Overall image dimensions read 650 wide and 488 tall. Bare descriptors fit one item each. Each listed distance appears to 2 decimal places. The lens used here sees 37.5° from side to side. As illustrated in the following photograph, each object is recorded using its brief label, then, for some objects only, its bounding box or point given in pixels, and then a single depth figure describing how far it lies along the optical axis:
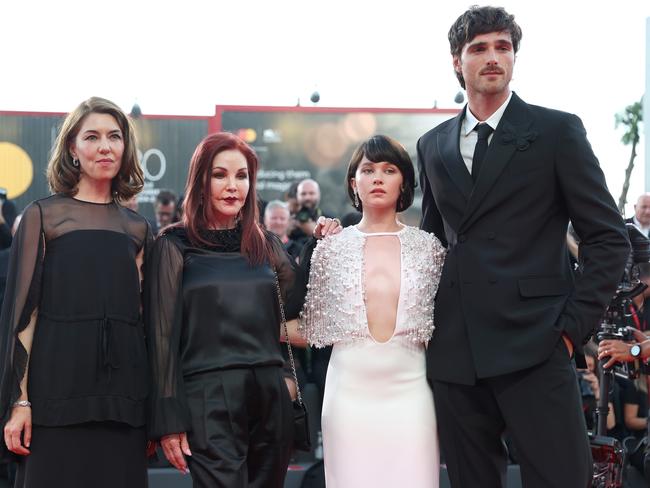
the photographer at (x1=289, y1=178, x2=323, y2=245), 7.35
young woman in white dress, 3.64
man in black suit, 3.31
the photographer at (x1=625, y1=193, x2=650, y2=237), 7.81
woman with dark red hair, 3.42
